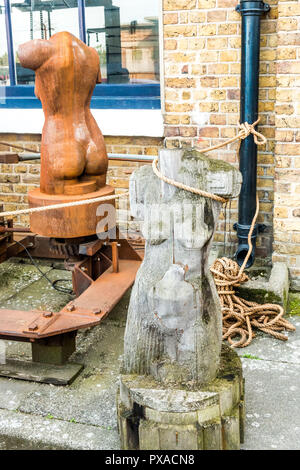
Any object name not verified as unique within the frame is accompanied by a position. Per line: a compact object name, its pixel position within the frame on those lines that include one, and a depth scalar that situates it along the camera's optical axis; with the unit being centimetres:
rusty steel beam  298
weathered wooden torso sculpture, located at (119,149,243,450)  226
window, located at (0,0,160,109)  501
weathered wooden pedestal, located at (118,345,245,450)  223
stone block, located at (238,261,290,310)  373
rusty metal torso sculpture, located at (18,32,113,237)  324
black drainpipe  394
